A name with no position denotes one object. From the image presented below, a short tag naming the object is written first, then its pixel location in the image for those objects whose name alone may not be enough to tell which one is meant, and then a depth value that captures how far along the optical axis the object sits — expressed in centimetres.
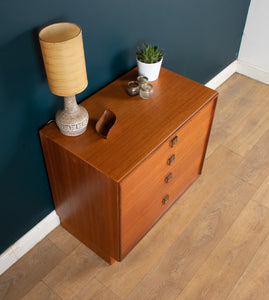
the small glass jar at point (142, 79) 180
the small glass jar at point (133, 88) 174
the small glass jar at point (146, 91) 174
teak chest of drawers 148
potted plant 179
